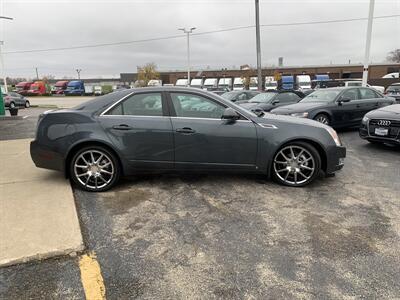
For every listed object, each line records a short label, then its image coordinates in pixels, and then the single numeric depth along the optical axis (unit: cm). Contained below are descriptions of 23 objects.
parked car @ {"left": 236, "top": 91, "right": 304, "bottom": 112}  1263
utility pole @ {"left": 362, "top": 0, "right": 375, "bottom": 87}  1681
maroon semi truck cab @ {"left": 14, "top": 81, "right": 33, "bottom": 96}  5359
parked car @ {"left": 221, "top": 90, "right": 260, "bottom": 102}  1622
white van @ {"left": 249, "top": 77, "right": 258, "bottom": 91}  5244
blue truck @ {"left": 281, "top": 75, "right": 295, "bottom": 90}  4599
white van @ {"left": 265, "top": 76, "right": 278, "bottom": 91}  4646
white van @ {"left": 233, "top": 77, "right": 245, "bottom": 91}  5860
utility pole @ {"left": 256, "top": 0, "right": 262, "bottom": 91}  2181
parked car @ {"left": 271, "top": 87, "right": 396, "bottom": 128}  1007
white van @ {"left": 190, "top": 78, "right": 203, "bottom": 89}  5242
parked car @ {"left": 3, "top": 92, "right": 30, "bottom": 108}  2627
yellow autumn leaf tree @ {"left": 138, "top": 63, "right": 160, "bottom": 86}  7006
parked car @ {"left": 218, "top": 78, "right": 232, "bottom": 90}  5668
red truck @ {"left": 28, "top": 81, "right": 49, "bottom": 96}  5331
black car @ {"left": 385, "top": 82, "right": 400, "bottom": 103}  2255
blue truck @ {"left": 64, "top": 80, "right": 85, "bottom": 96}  5619
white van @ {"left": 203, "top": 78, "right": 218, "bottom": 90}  5461
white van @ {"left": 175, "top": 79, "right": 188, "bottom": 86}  5498
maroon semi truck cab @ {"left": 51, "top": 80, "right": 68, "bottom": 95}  5744
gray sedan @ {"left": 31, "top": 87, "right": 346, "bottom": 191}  495
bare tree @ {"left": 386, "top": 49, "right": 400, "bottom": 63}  7518
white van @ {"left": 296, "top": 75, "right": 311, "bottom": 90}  4453
